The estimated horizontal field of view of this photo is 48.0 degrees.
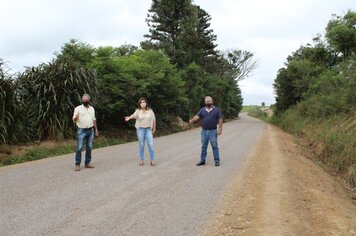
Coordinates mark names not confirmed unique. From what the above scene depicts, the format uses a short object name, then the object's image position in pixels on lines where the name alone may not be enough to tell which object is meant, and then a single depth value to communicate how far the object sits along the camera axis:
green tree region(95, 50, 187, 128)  19.12
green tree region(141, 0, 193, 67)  40.31
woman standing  10.11
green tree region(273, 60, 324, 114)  38.38
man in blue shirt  10.30
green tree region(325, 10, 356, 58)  29.30
